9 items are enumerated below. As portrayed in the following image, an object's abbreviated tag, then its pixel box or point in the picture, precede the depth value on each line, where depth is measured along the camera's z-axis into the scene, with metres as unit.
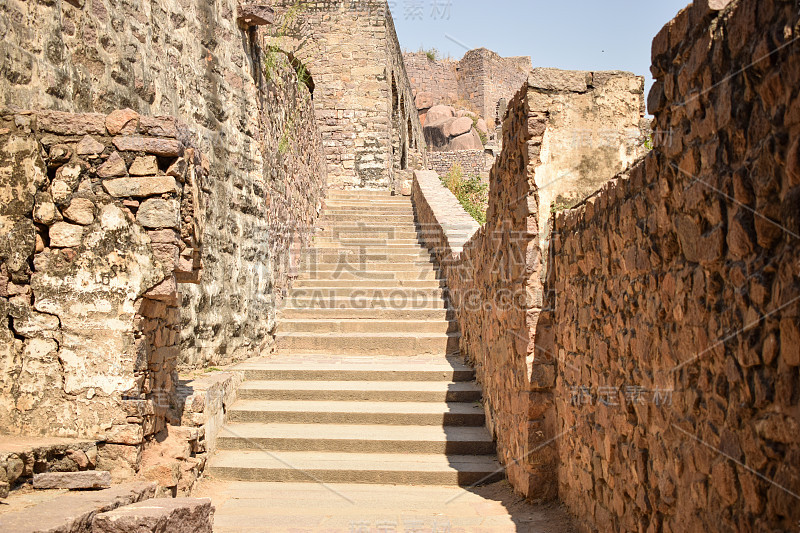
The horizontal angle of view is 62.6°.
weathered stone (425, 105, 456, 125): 30.70
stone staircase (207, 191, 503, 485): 5.00
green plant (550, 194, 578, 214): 3.97
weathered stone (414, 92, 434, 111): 32.53
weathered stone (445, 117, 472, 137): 29.48
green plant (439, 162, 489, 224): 17.50
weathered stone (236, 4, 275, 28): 6.89
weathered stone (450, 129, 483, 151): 29.03
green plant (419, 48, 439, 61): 34.47
